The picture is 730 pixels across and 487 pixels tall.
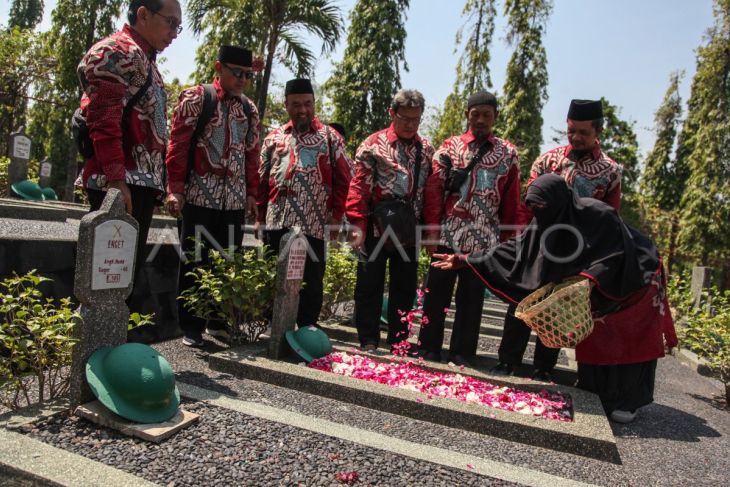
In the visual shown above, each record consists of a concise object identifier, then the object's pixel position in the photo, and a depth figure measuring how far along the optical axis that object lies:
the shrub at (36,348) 2.41
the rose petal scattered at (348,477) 2.11
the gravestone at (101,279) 2.46
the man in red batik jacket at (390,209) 4.17
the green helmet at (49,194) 12.02
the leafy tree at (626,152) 20.86
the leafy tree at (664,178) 20.44
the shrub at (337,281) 5.73
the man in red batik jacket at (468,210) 4.16
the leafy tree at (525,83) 15.19
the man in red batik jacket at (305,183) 4.18
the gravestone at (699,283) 7.89
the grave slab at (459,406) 2.76
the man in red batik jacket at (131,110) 2.86
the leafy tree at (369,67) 14.00
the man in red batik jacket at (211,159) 3.79
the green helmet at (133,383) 2.39
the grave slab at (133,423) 2.30
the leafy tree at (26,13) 33.19
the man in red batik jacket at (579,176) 4.02
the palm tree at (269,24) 12.43
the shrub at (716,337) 4.50
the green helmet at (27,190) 9.97
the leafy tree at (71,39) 15.27
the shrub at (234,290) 3.79
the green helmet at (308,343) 3.83
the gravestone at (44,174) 14.78
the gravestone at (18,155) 10.04
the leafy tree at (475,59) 14.64
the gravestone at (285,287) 3.78
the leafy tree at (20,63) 14.59
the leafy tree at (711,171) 17.62
